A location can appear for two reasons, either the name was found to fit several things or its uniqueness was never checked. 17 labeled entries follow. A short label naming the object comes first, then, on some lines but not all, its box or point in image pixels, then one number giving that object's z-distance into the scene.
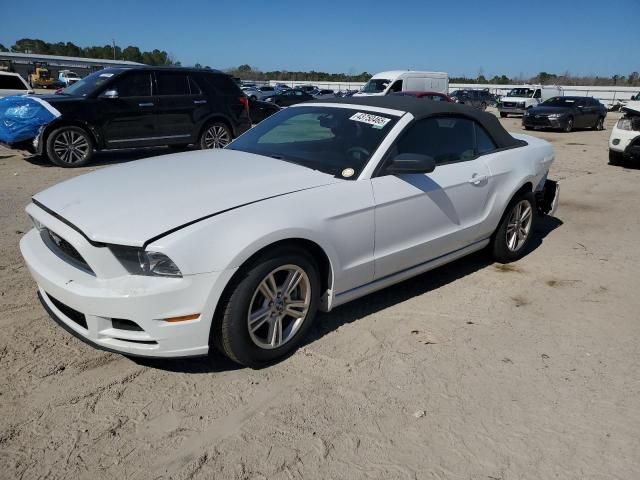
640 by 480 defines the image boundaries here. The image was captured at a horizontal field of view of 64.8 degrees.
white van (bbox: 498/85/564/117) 29.14
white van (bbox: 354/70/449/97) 23.34
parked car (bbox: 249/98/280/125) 14.03
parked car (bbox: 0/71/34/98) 12.84
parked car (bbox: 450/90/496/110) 33.81
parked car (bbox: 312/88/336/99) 42.34
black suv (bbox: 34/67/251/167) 8.61
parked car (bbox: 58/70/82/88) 43.53
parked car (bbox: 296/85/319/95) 45.11
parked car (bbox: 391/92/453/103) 18.82
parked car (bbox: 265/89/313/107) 29.86
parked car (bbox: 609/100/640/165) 10.08
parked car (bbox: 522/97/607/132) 19.06
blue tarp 8.31
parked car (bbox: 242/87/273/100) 32.87
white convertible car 2.57
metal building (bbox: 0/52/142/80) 56.84
